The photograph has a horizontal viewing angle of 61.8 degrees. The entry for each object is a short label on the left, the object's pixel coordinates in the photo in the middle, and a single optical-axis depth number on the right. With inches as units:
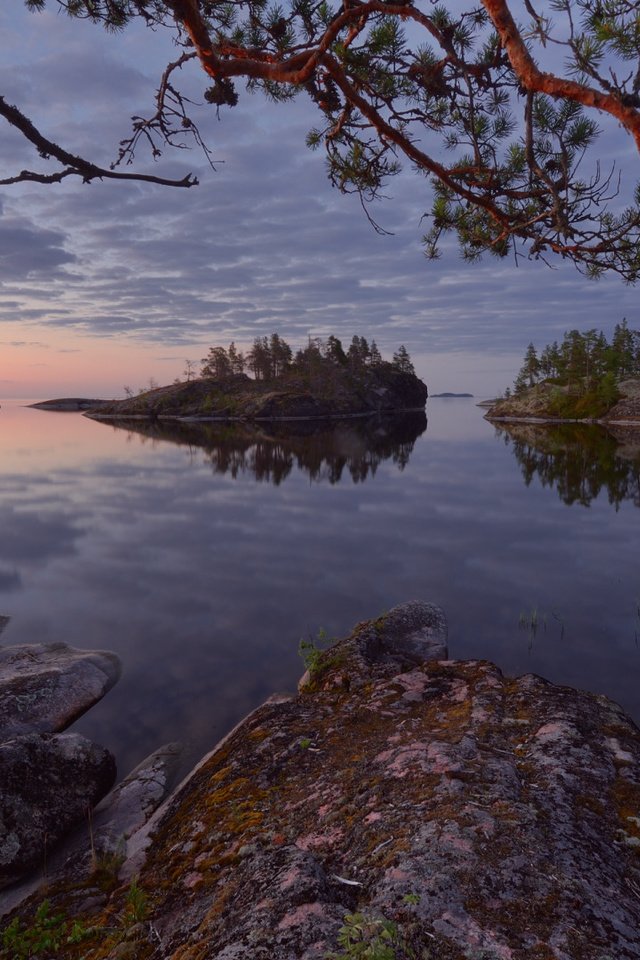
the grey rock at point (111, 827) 234.2
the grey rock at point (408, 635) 419.8
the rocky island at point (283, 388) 4928.6
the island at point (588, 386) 3932.1
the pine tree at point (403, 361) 7155.5
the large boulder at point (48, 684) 373.7
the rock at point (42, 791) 251.4
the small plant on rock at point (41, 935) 176.6
